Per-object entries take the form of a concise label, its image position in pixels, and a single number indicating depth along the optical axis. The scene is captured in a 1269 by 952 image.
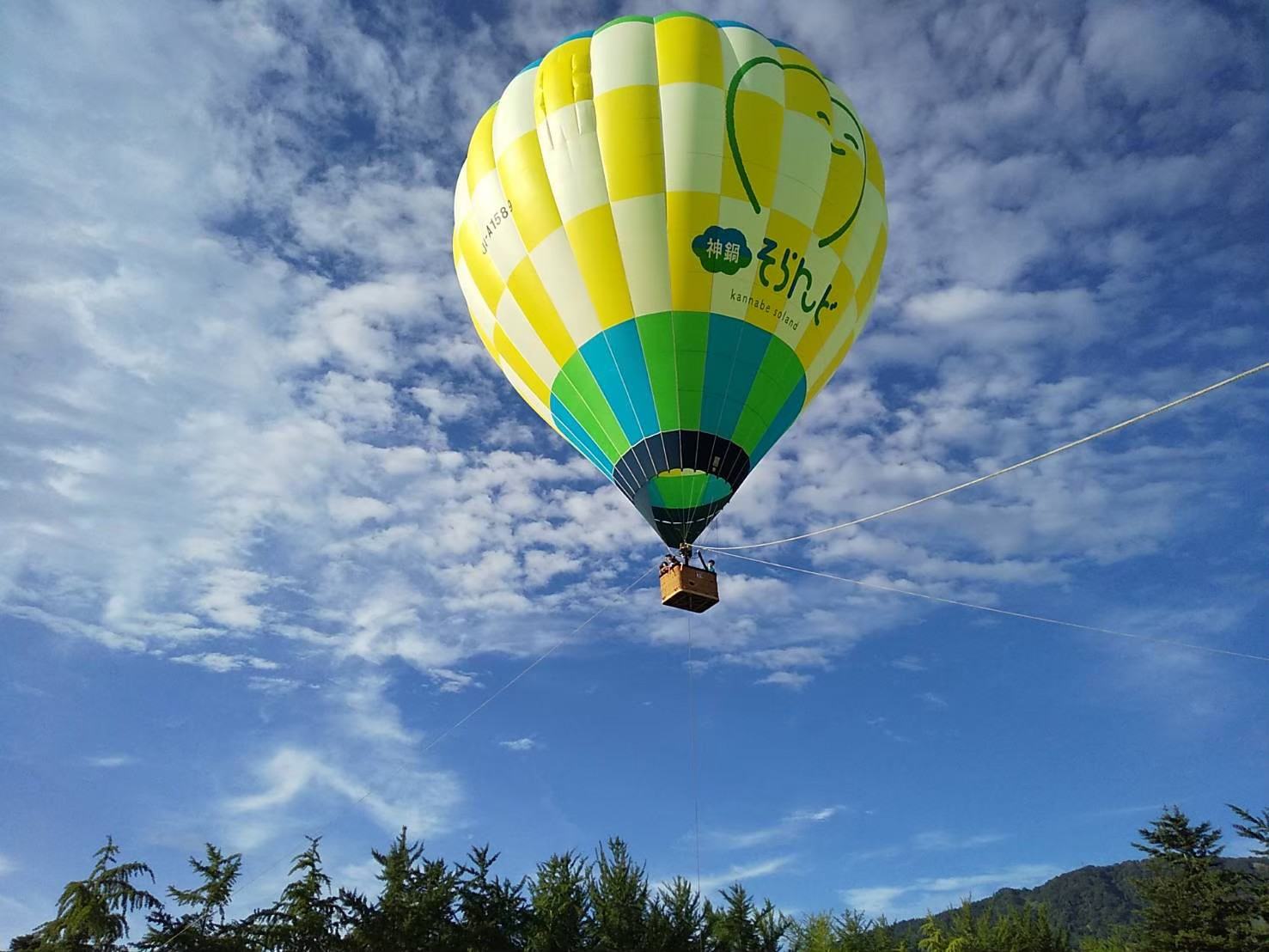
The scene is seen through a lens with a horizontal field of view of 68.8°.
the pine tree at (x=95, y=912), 16.12
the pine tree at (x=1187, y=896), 30.17
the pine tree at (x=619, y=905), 24.64
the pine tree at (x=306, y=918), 20.14
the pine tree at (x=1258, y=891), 28.88
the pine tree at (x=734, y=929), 27.16
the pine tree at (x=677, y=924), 25.06
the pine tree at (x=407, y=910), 21.89
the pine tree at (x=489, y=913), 23.09
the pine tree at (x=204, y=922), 18.53
